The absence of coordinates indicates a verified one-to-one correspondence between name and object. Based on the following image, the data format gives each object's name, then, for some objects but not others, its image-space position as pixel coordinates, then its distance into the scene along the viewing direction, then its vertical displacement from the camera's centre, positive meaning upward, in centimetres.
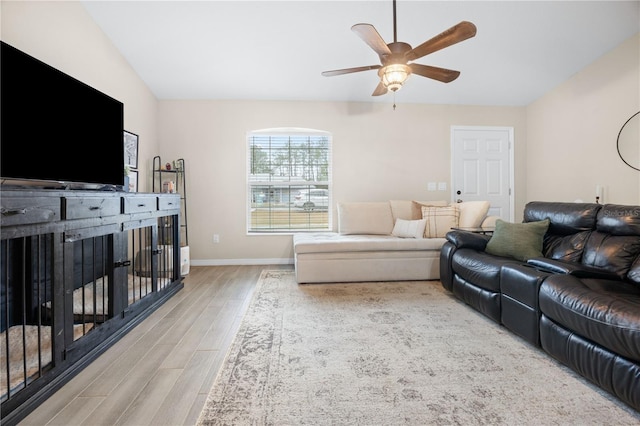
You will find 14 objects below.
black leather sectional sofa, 141 -47
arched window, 466 +51
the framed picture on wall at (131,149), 364 +81
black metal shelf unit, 434 +50
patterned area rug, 138 -91
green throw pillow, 264 -26
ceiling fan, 207 +123
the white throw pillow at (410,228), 396 -21
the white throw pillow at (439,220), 405 -11
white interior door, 484 +74
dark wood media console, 145 -50
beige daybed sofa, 354 -47
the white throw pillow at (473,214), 394 -3
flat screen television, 166 +56
